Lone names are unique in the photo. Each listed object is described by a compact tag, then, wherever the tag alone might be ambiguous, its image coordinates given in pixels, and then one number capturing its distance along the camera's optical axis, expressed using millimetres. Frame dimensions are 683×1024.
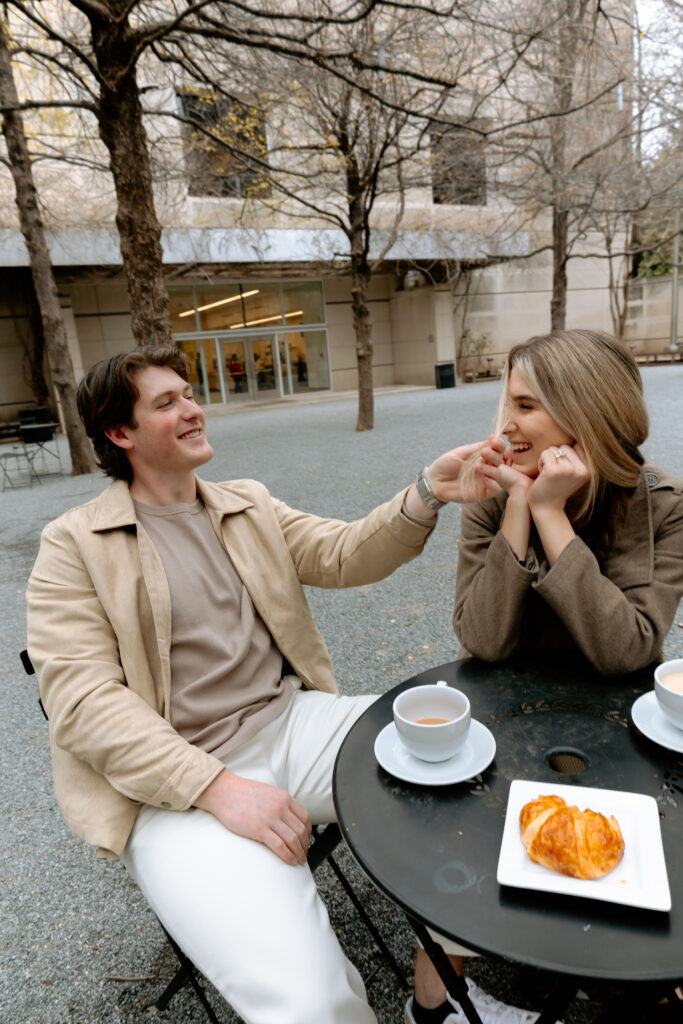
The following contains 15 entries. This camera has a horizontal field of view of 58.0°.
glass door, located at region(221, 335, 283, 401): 21375
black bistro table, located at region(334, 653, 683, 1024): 873
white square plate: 903
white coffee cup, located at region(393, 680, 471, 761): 1171
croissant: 932
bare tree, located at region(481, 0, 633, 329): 6035
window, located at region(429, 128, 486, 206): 10250
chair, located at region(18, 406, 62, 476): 11266
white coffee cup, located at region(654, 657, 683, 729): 1217
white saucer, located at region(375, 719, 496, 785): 1191
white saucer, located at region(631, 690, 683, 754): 1241
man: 1292
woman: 1566
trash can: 20609
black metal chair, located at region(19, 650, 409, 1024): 1542
